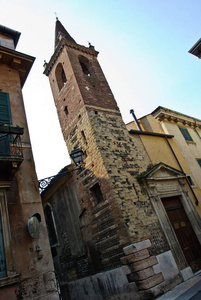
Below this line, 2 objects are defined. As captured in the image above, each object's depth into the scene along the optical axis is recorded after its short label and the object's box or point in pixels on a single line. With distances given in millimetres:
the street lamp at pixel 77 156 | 7324
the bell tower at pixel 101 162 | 8291
